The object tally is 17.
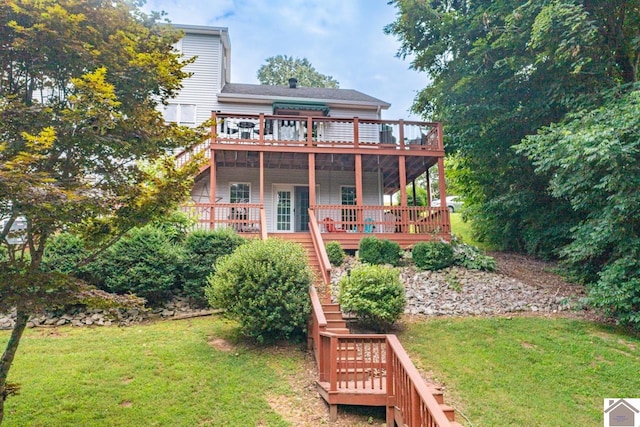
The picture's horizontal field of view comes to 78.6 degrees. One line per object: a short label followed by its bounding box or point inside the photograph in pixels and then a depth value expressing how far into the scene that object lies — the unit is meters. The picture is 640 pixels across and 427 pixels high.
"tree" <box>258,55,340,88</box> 37.44
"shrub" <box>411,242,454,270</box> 10.83
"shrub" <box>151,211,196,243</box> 9.73
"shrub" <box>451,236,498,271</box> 11.05
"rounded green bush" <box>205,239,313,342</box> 6.73
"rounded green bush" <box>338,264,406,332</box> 7.47
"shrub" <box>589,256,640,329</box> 7.64
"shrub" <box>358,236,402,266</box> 10.90
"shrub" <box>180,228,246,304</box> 8.89
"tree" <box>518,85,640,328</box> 7.49
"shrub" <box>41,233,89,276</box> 8.08
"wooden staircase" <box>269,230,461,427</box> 4.12
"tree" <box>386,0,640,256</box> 10.16
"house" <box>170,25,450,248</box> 12.48
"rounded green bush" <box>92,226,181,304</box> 8.38
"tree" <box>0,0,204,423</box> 3.62
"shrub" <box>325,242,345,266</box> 10.83
